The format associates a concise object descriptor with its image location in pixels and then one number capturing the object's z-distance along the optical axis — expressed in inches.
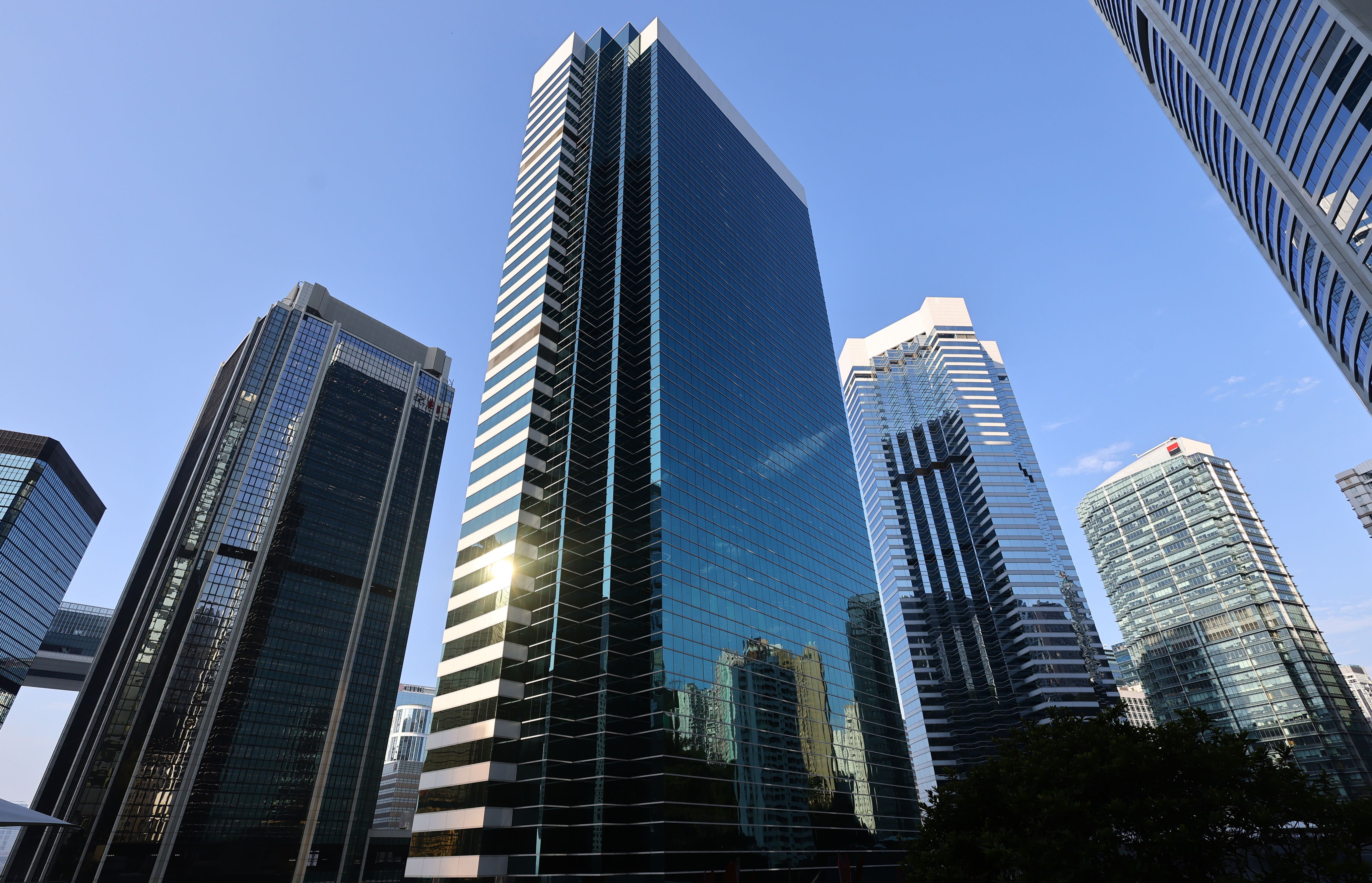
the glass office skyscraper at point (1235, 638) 6215.6
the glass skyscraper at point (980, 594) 6210.6
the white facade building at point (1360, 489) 7504.9
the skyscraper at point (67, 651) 7071.9
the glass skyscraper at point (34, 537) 5251.0
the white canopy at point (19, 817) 953.5
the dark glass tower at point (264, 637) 4680.1
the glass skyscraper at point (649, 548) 2185.0
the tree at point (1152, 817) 989.8
